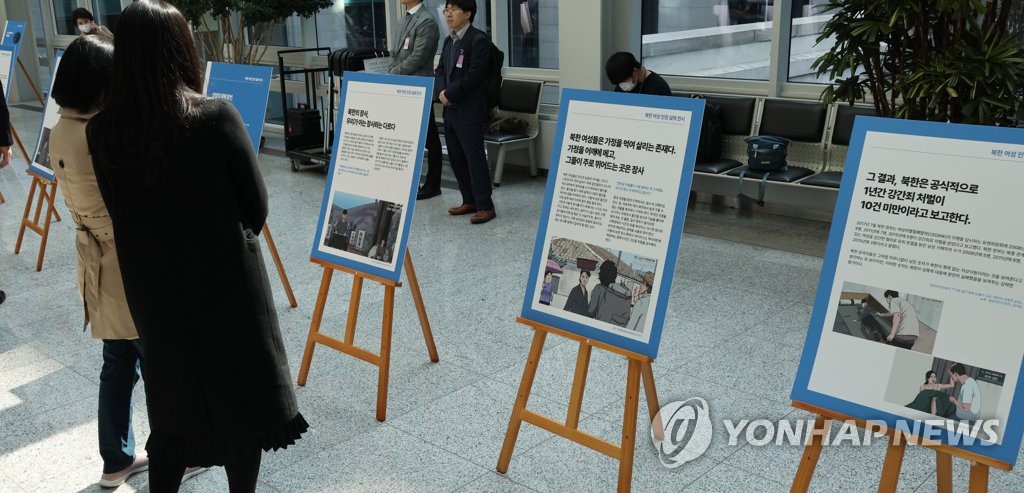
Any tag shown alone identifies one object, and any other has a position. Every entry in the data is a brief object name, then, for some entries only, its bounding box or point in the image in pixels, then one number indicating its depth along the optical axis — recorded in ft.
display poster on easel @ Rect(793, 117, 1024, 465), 6.75
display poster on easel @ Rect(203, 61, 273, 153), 14.73
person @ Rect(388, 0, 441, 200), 23.02
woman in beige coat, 8.58
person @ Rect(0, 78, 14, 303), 15.42
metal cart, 27.54
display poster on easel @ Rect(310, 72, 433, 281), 11.59
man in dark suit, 21.02
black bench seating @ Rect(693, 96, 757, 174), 21.09
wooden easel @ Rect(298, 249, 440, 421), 11.73
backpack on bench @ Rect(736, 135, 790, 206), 19.58
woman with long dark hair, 7.13
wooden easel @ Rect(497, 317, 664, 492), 8.93
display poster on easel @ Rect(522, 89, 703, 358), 8.76
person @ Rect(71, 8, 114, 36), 29.53
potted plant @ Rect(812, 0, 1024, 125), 13.56
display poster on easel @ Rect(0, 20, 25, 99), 21.57
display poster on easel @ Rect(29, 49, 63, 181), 18.28
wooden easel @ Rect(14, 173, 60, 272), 18.50
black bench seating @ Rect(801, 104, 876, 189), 18.84
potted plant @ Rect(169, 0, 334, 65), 29.99
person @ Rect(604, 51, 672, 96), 17.87
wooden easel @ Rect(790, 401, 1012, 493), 6.88
